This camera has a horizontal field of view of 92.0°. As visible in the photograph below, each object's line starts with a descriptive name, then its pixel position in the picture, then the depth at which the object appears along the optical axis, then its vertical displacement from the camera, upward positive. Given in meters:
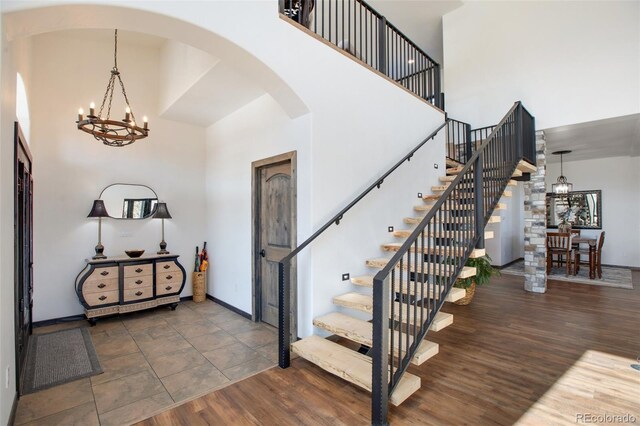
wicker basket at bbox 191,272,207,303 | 5.09 -1.21
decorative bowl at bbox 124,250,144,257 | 4.43 -0.57
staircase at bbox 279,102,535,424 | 1.99 -0.71
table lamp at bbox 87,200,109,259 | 4.27 +0.00
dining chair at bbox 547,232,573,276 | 6.78 -0.70
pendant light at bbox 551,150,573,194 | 7.59 +0.73
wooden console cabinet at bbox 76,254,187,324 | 4.01 -0.98
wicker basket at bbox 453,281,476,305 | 4.70 -1.27
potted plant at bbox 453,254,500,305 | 4.57 -0.92
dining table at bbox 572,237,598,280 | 6.67 -0.98
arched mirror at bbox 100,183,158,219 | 4.58 +0.20
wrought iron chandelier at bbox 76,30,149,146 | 3.02 +0.94
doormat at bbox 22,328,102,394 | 2.68 -1.45
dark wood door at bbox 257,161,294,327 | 3.75 -0.20
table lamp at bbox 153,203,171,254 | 4.80 -0.02
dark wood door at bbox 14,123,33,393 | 2.34 -0.33
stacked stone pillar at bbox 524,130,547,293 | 5.64 -0.28
